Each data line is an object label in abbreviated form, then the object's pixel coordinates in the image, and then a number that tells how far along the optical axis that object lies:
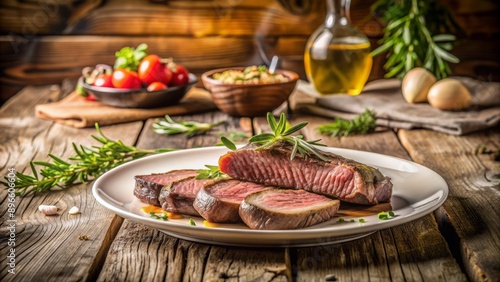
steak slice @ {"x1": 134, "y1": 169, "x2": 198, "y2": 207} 1.60
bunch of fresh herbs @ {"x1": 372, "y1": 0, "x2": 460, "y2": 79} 3.09
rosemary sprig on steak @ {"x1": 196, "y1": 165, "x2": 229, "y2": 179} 1.62
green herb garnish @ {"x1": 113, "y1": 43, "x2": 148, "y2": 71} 3.10
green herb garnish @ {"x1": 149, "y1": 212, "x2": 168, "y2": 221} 1.49
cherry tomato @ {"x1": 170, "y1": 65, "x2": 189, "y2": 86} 3.08
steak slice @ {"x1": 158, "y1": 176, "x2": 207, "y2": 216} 1.52
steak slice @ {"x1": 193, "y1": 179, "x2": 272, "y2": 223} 1.44
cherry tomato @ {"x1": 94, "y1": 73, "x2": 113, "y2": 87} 2.99
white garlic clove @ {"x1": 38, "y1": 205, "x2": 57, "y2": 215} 1.72
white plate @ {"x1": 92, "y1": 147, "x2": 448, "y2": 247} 1.31
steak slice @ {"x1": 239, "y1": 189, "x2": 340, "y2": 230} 1.38
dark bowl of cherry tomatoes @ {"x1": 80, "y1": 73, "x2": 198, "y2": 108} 2.88
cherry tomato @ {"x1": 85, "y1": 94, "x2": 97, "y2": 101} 3.11
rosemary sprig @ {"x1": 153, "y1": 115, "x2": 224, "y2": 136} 2.61
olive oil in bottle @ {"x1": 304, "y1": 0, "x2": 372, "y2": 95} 2.99
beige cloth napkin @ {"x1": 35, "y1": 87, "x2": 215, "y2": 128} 2.78
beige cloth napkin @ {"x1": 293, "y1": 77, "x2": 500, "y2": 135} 2.60
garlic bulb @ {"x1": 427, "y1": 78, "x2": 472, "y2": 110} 2.73
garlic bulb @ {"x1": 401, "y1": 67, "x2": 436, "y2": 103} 2.86
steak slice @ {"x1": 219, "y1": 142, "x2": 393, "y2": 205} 1.55
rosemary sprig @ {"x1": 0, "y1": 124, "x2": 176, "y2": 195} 1.89
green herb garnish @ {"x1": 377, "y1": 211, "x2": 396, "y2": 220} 1.48
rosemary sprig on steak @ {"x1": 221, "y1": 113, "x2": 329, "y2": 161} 1.60
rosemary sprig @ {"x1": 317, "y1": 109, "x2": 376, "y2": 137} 2.58
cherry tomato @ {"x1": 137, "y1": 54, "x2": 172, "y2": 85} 2.98
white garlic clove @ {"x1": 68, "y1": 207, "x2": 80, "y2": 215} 1.73
